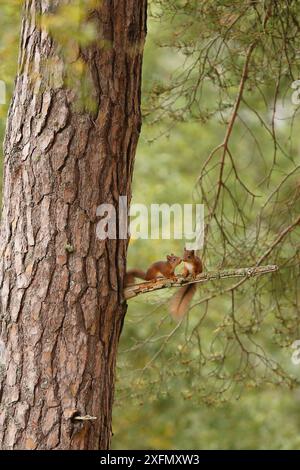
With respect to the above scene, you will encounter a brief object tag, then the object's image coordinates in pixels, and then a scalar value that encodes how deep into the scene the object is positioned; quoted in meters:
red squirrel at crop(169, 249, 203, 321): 8.69
